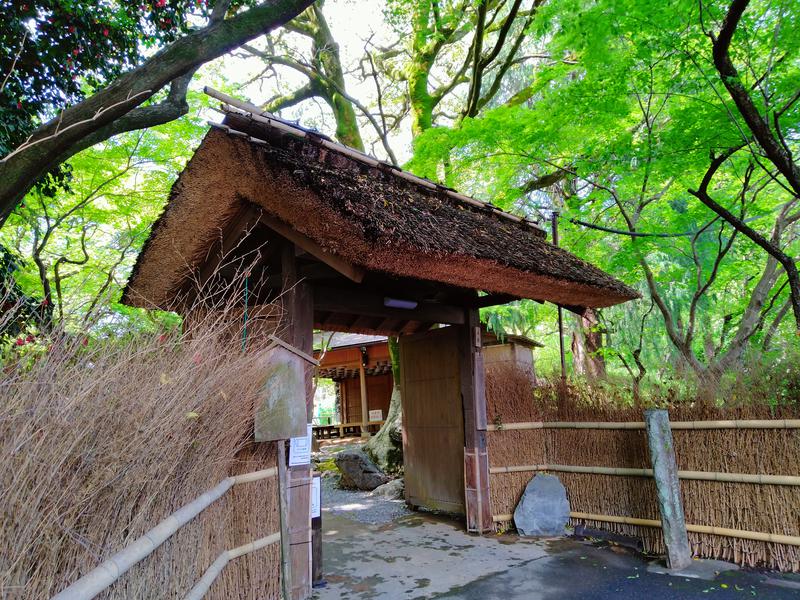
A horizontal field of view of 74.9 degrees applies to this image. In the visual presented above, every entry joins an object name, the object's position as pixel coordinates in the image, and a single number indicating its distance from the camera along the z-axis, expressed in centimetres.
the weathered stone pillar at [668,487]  415
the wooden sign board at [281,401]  285
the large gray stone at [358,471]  825
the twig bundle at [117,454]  138
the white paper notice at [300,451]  376
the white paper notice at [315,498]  404
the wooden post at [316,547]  405
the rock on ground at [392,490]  745
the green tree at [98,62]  379
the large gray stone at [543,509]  529
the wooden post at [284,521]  281
